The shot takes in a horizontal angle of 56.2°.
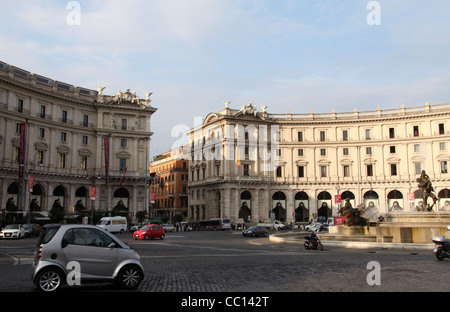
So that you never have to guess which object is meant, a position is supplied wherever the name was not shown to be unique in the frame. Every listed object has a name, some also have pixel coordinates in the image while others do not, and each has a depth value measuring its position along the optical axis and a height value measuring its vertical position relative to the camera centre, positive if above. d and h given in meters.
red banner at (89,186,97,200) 53.11 +1.85
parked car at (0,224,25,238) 35.16 -1.99
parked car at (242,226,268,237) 43.91 -2.85
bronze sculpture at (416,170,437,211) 30.86 +1.08
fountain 26.73 -1.65
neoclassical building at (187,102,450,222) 74.50 +8.07
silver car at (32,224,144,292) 9.60 -1.22
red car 37.09 -2.32
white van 46.66 -1.92
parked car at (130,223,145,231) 52.81 -2.75
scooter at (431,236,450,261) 16.45 -1.81
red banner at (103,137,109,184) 61.03 +7.21
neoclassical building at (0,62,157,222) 54.03 +9.06
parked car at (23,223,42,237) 38.96 -2.04
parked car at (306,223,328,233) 47.29 -2.85
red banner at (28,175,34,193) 49.49 +3.00
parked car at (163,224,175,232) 58.42 -3.10
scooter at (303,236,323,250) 24.52 -2.35
